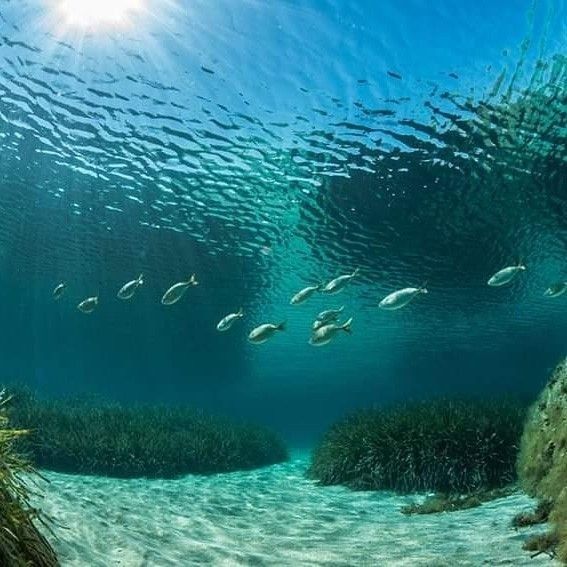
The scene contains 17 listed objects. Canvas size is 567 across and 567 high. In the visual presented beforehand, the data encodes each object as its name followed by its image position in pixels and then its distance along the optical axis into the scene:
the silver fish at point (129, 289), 13.20
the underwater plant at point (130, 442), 12.71
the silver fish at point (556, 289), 14.29
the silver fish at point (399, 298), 11.17
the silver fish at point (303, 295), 12.43
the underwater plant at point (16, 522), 2.91
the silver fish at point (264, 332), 11.73
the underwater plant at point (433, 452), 10.03
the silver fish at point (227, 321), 12.77
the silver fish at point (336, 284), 12.70
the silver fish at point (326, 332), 11.64
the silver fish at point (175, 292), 12.38
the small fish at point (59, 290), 14.59
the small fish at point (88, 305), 13.94
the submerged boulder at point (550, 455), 4.56
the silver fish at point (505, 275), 12.27
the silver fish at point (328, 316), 12.84
